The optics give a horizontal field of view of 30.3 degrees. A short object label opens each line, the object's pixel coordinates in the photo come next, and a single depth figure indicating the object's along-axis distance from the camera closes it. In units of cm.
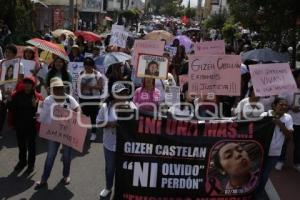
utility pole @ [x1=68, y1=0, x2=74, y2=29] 2792
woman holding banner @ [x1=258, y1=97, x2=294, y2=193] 661
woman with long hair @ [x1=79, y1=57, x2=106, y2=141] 982
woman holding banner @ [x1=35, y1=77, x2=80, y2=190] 715
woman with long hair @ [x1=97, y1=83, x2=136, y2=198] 647
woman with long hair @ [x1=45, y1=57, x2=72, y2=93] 935
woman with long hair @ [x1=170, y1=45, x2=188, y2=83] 1230
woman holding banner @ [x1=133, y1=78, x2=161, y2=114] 794
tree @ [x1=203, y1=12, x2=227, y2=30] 4406
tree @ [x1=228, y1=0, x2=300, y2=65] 1363
